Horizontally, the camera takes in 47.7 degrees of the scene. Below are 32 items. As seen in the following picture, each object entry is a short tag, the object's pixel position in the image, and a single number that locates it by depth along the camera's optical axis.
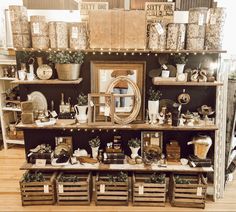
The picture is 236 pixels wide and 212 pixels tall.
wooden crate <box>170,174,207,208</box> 3.01
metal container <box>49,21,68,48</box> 2.84
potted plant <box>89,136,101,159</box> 3.18
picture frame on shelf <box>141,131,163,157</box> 3.22
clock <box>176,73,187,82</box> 2.93
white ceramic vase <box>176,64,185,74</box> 2.95
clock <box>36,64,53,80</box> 2.99
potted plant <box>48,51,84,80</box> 2.86
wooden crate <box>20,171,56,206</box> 3.02
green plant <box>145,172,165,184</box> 3.05
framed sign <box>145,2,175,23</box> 3.17
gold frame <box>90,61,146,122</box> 3.03
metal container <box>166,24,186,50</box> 2.83
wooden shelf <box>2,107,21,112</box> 4.55
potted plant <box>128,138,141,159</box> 3.16
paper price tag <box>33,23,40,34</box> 2.85
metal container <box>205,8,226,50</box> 2.75
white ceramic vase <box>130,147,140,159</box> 3.19
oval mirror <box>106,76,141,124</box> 3.03
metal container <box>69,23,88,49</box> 2.84
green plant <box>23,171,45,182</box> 3.06
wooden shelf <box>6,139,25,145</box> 4.68
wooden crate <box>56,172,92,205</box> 3.03
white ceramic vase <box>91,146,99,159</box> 3.20
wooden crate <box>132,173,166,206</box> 3.02
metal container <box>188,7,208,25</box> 2.75
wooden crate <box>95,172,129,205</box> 3.02
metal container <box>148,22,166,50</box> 2.81
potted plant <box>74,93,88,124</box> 3.03
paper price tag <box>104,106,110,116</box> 2.99
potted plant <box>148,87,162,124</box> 3.03
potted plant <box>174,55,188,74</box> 2.93
